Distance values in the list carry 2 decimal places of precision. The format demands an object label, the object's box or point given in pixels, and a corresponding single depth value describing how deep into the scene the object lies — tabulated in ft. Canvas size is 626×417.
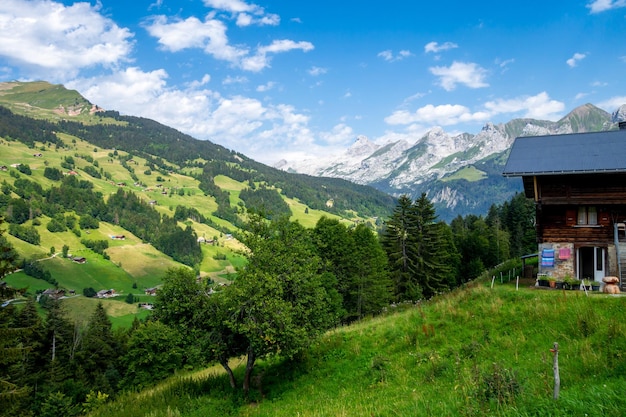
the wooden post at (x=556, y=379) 26.30
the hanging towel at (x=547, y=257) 90.89
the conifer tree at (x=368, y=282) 171.01
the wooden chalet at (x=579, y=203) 85.51
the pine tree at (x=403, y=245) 192.75
